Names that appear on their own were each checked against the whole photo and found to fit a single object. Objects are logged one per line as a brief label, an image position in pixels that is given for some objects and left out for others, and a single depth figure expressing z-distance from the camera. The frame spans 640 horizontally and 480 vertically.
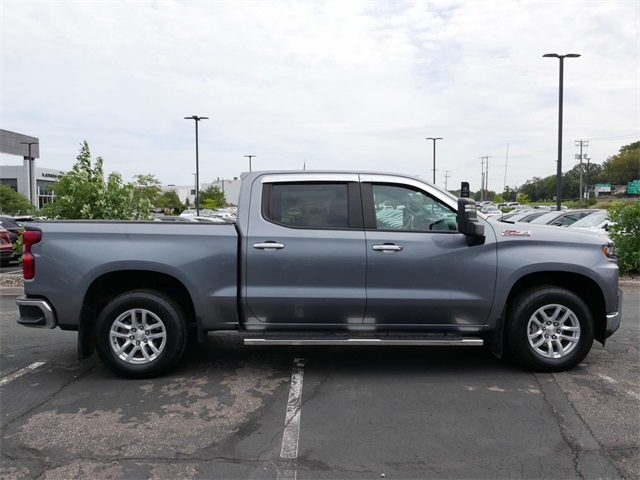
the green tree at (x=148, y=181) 41.61
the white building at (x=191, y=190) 95.38
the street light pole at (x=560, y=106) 20.27
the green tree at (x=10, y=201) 47.41
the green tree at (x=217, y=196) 83.16
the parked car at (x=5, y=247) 14.26
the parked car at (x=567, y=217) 15.03
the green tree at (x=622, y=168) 106.69
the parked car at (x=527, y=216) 19.08
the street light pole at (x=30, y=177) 50.81
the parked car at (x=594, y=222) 13.87
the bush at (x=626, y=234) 11.32
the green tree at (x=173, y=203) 80.61
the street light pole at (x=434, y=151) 43.18
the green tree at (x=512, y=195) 132.12
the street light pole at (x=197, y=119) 32.47
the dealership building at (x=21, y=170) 58.00
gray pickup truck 4.87
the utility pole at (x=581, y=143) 89.12
